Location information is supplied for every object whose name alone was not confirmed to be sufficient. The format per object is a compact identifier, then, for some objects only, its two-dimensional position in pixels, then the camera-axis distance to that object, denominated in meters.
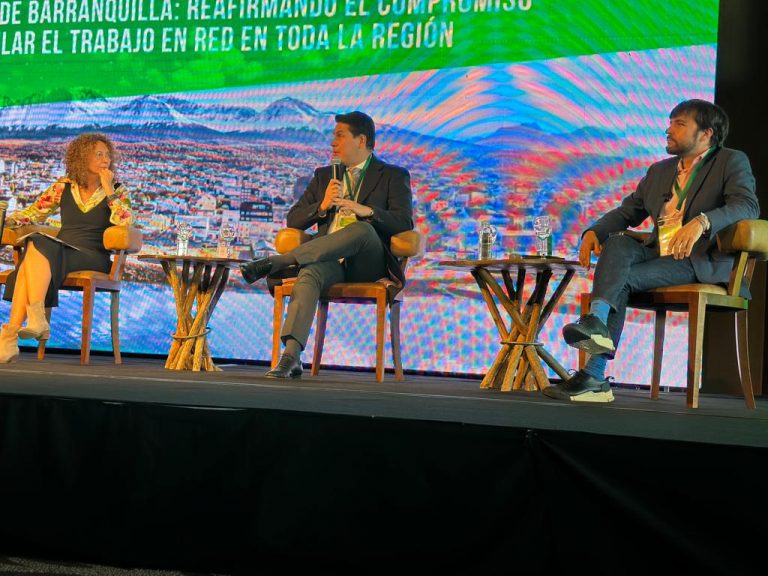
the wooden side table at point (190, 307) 4.75
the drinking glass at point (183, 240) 4.88
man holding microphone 3.98
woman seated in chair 4.65
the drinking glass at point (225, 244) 4.68
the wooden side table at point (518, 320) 4.16
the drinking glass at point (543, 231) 4.25
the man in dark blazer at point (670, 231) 3.38
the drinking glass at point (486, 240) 4.41
